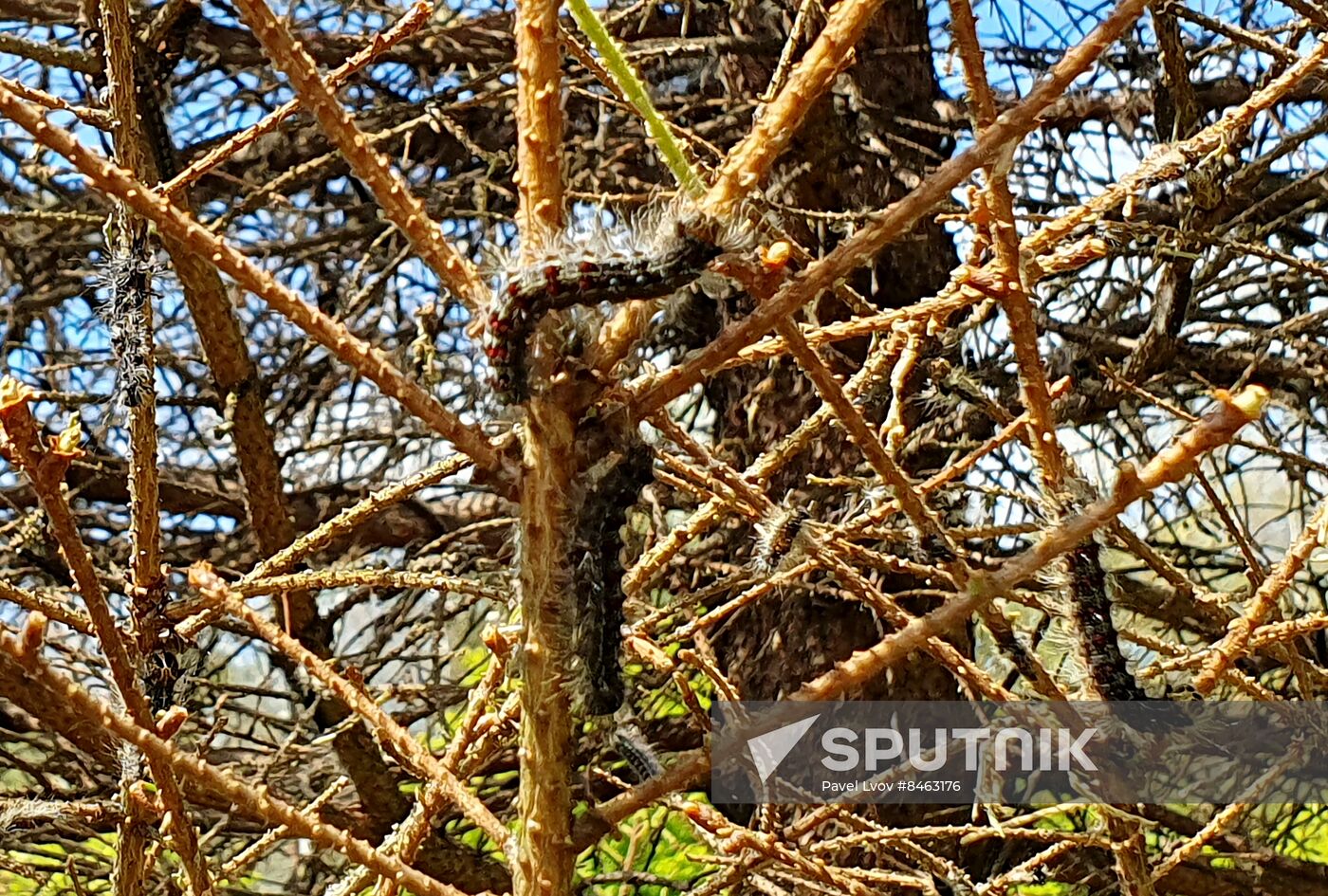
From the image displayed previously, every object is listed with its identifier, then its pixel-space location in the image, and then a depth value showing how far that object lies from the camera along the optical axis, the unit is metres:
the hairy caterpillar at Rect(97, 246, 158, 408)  0.77
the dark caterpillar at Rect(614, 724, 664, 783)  0.72
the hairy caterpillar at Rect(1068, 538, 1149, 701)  0.73
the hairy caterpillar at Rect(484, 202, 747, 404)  0.66
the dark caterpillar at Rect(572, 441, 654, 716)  0.67
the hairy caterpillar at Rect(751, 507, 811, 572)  0.73
